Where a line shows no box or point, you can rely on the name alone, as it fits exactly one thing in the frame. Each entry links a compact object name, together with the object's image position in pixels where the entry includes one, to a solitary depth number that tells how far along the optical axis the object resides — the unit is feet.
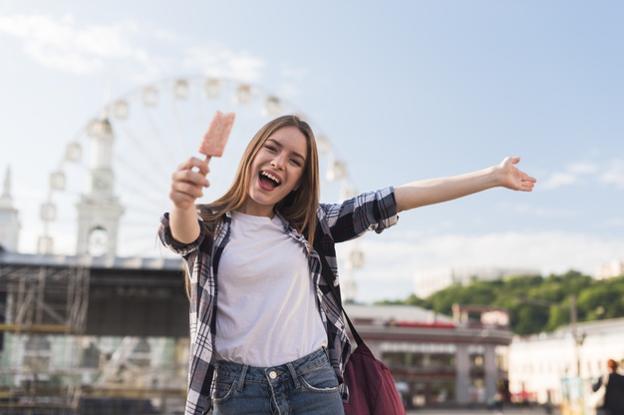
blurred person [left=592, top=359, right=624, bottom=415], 28.25
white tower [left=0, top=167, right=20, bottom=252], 145.79
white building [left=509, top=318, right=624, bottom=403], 187.11
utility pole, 93.51
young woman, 8.05
